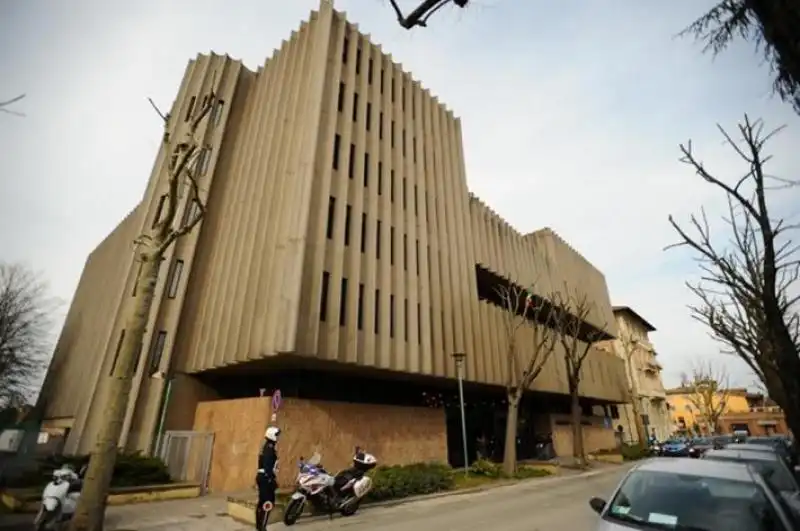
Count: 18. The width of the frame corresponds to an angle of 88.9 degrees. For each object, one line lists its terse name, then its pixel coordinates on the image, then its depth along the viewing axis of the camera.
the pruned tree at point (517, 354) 19.57
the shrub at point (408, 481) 11.98
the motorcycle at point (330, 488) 9.12
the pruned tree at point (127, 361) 6.66
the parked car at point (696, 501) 4.12
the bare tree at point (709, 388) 44.66
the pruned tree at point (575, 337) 25.45
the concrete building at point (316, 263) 16.20
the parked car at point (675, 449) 26.79
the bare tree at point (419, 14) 3.30
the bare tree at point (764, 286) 5.22
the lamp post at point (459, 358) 18.19
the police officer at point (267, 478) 8.15
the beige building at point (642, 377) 51.03
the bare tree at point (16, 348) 26.05
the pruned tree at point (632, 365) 44.12
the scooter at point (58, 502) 7.22
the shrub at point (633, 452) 31.12
